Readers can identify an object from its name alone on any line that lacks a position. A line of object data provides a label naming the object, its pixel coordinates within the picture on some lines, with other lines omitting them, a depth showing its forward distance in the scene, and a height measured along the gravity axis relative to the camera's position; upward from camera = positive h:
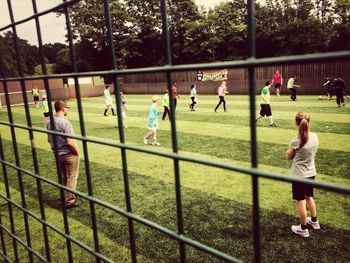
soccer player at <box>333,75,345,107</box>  16.62 -1.13
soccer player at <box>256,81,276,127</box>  12.57 -1.31
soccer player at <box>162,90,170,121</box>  14.04 -1.10
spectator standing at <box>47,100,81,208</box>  5.44 -1.27
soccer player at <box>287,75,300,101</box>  20.59 -1.24
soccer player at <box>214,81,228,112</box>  17.34 -0.91
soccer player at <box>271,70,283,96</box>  23.64 -0.74
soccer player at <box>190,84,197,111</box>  18.71 -1.10
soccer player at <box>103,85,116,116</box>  18.13 -0.93
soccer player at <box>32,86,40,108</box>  27.71 -0.71
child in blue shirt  10.29 -1.32
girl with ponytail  4.34 -1.30
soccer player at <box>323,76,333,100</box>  20.87 -1.49
